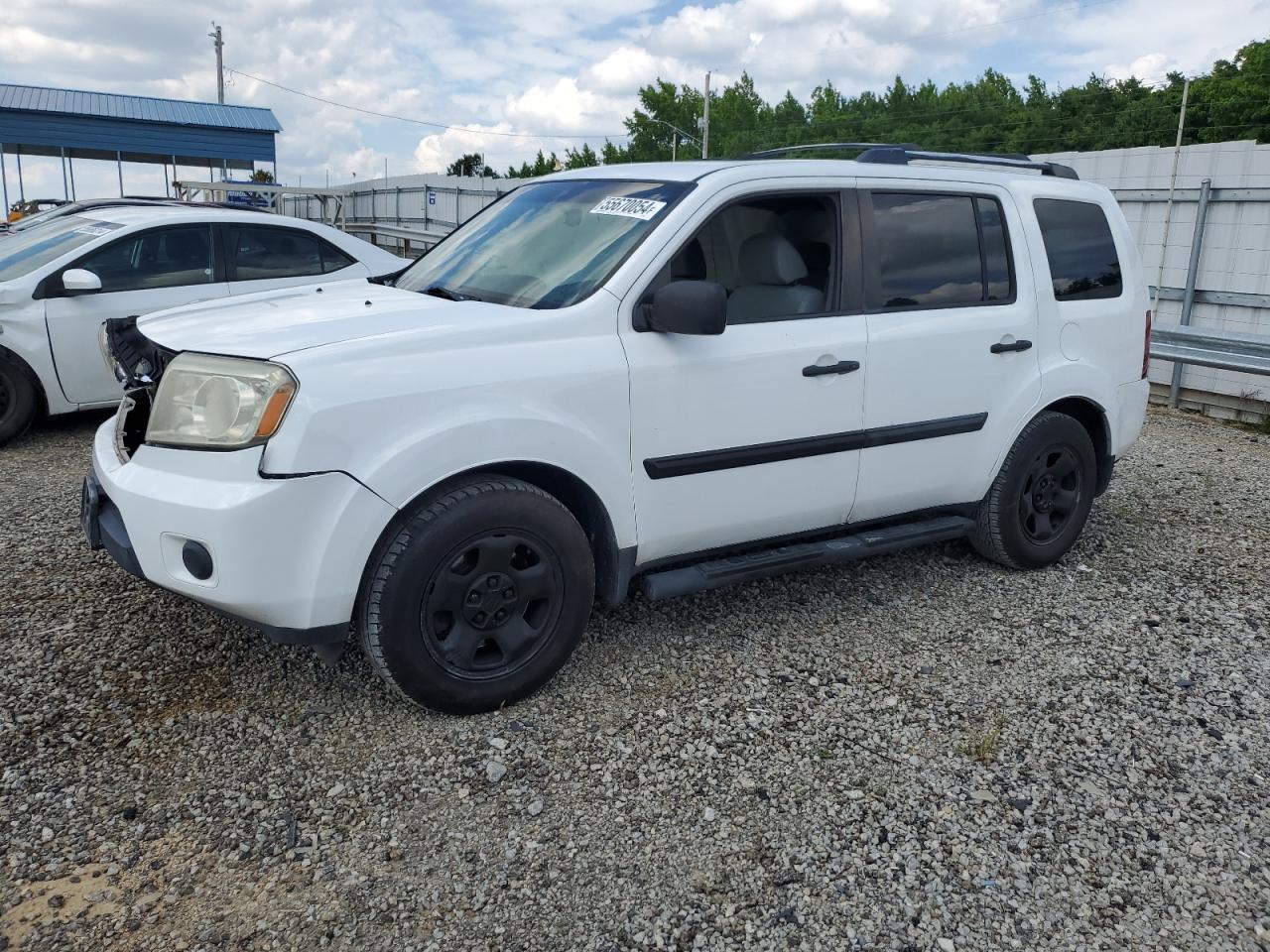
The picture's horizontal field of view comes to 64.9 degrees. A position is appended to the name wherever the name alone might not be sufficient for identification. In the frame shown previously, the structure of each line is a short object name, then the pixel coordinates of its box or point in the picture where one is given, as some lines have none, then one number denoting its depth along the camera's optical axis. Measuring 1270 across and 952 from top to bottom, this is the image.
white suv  2.96
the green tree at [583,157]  74.96
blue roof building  31.47
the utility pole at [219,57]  47.09
